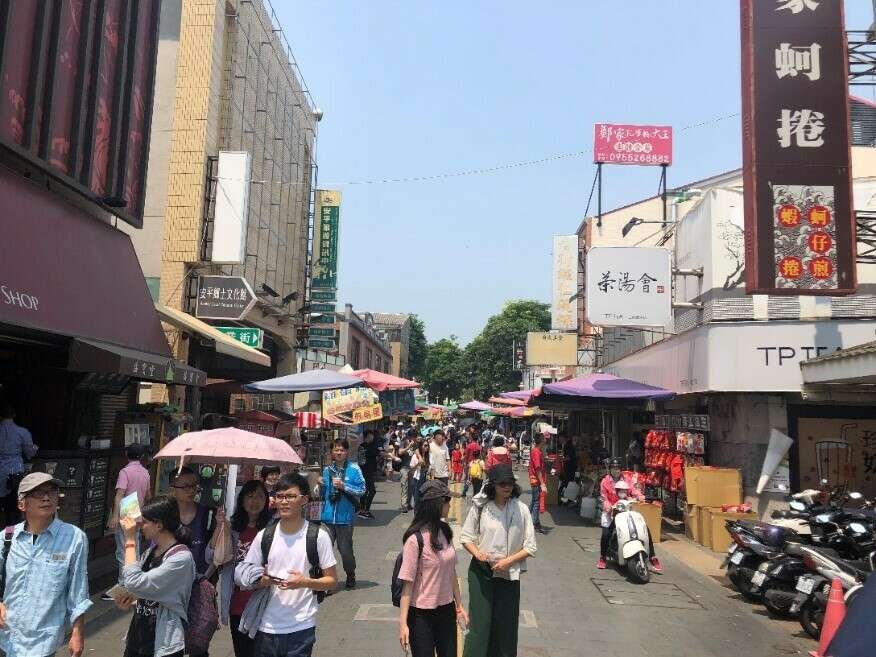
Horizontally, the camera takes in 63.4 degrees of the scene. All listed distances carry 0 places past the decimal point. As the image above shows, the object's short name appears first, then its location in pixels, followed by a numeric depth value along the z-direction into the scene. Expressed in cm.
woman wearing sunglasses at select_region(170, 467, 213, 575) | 446
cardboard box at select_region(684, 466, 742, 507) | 1169
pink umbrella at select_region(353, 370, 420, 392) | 1341
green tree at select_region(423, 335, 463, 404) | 6756
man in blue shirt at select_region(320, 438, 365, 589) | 790
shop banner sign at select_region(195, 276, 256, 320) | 1527
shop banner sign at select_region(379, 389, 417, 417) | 1730
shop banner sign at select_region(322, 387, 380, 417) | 1362
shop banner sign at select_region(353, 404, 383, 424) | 1464
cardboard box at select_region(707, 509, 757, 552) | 1106
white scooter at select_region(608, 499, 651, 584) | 887
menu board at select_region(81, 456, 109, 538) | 844
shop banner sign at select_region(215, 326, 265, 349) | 1591
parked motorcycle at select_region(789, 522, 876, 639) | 648
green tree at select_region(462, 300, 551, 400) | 6003
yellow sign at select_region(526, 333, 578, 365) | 3003
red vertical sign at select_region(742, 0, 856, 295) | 1048
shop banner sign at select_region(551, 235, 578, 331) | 3092
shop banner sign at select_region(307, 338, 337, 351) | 2452
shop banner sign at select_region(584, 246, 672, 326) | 1373
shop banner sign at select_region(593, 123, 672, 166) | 2719
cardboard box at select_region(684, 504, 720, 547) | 1143
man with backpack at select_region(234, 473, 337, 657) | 390
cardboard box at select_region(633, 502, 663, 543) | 1145
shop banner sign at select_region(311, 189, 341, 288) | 2380
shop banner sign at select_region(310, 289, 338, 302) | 2389
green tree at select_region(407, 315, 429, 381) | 6869
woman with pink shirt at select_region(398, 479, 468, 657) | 438
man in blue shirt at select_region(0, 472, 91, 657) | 374
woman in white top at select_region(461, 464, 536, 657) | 496
